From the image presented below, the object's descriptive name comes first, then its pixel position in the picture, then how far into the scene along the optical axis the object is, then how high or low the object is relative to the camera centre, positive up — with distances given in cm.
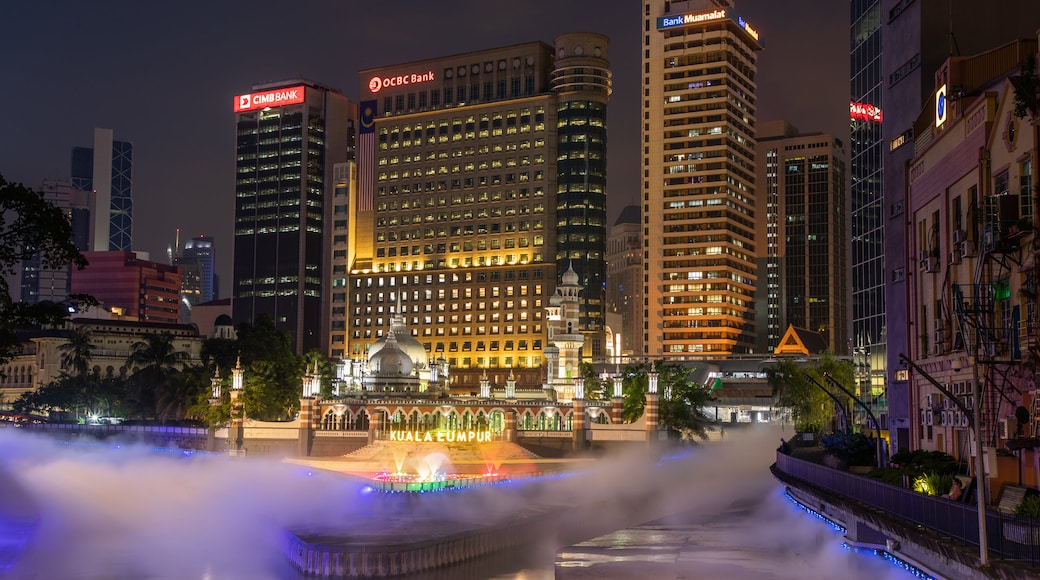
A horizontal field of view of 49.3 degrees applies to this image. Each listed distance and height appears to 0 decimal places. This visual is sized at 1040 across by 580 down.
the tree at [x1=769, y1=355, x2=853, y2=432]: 11431 -322
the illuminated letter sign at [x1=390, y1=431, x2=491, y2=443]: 10469 -707
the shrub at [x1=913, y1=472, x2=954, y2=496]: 3962 -424
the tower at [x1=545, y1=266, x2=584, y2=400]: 12338 +298
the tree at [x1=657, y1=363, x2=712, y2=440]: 11919 -460
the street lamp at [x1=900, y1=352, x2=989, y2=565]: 2912 -309
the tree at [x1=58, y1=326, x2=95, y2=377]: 18550 +137
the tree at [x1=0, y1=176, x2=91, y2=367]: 4494 +480
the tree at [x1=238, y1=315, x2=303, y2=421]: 13262 -150
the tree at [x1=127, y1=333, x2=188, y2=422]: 16200 -193
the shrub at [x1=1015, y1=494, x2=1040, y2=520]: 2925 -379
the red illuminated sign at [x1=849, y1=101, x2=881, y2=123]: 10150 +2286
